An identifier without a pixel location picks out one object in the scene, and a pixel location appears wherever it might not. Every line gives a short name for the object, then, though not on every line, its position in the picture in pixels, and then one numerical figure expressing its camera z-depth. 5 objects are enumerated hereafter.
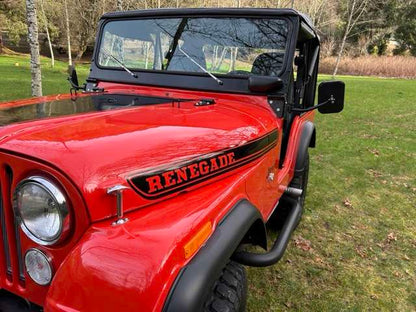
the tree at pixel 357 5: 28.85
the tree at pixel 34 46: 8.81
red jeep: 1.39
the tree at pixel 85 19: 25.31
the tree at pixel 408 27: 41.62
